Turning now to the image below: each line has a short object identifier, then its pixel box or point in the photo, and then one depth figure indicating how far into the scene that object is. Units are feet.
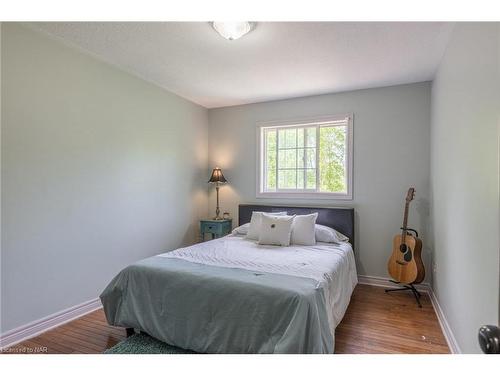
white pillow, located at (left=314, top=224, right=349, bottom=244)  10.64
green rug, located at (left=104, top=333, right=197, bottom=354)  6.58
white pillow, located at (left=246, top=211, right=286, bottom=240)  10.98
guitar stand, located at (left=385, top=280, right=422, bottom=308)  9.63
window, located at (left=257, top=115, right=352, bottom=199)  12.34
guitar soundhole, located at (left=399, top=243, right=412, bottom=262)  9.89
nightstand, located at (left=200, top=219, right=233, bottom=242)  13.33
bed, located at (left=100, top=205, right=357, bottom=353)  5.54
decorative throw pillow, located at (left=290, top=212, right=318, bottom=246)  10.27
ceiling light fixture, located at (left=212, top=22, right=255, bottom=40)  6.96
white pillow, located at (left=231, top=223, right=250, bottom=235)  12.01
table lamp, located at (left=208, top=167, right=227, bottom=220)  13.84
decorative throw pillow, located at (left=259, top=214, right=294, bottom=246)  10.11
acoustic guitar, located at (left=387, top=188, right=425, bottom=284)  9.73
